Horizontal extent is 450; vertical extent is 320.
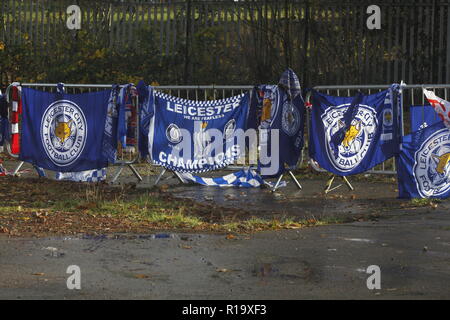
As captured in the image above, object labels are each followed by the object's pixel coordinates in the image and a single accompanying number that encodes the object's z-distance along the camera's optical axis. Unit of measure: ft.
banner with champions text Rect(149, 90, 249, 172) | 45.24
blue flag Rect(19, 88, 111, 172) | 45.70
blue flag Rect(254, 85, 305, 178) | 44.09
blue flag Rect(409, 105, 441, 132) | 42.19
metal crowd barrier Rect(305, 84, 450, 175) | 44.45
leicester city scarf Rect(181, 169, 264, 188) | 45.52
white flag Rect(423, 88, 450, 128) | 39.70
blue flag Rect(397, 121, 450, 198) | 39.52
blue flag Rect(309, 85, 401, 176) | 41.91
